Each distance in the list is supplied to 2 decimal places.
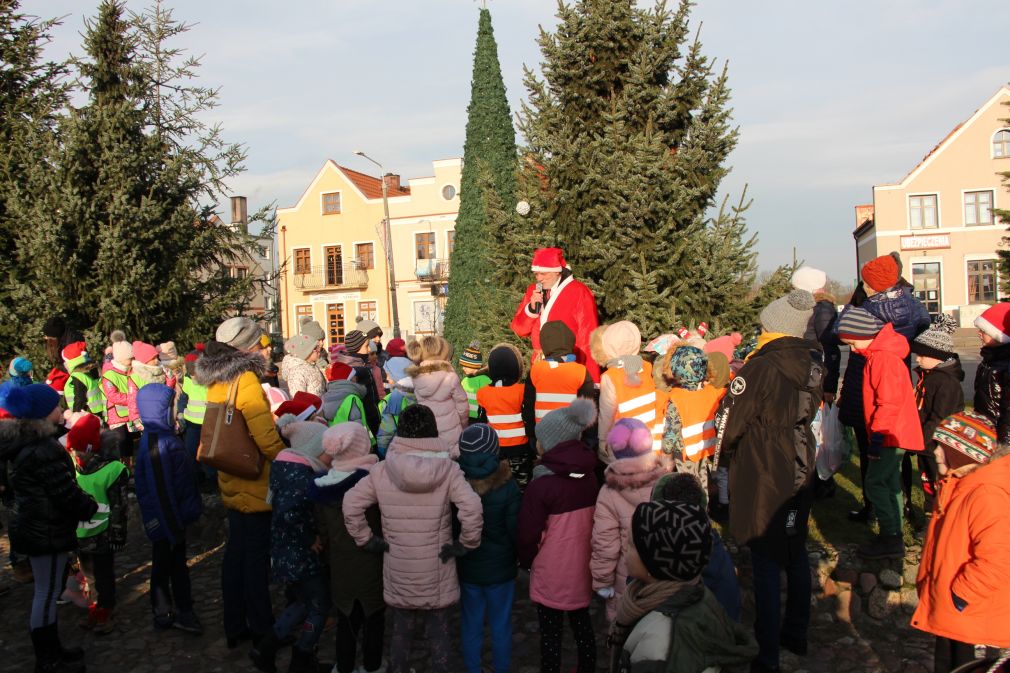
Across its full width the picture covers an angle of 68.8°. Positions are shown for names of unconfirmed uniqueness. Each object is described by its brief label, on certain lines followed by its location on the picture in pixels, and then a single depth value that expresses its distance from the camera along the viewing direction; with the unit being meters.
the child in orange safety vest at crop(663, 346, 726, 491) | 5.14
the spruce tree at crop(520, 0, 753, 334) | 7.81
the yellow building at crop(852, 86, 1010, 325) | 39.91
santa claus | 7.04
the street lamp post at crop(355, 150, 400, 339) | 33.19
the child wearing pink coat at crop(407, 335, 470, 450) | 5.80
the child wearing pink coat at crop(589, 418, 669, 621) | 4.00
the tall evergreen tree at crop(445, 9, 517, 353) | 20.03
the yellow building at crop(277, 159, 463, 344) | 41.50
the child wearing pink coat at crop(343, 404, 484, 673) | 4.18
